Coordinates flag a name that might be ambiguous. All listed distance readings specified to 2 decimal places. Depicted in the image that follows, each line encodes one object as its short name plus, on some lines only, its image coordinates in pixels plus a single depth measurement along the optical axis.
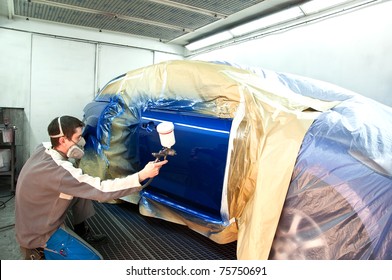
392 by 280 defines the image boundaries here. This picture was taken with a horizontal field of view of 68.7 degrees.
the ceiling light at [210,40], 4.86
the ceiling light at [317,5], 3.21
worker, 1.57
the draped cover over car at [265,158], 1.16
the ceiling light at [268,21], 3.63
